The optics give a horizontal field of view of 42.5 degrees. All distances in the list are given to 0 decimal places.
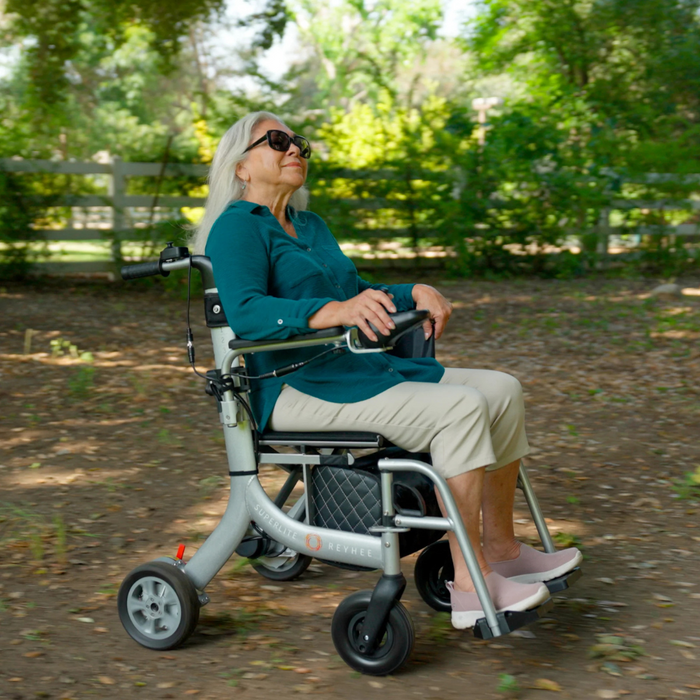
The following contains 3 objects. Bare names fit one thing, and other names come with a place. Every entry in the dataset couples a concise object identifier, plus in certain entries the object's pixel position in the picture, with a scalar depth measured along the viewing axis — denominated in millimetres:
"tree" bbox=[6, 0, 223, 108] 10211
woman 2494
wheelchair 2443
